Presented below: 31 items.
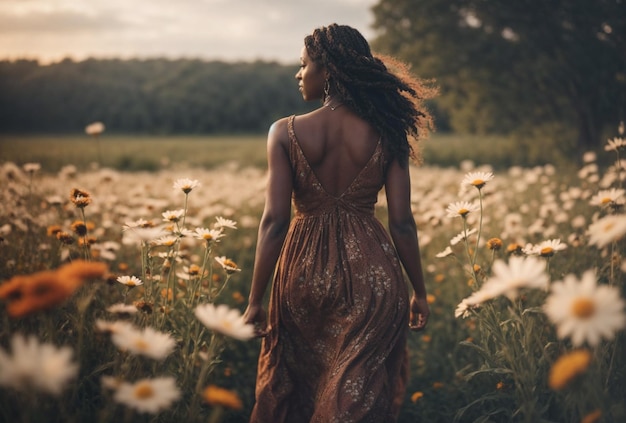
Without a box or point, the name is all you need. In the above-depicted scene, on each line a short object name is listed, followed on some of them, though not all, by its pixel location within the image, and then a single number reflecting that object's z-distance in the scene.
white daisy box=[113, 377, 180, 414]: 1.29
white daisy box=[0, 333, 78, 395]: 1.07
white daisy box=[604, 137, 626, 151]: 3.28
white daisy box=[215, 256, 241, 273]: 2.46
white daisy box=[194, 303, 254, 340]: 1.49
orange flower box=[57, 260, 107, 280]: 1.40
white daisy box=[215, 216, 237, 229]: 2.68
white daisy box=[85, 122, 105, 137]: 5.58
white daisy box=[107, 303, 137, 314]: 1.84
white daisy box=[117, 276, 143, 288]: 2.29
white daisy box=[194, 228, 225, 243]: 2.47
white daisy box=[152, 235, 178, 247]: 2.55
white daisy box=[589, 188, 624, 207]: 2.98
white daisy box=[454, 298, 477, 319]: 2.40
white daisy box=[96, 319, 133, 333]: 1.55
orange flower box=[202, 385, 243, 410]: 1.21
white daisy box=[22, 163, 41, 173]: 3.76
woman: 2.29
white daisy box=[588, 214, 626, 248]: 1.40
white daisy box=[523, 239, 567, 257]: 2.59
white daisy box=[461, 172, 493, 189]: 2.73
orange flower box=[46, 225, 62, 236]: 2.89
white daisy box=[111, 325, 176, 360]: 1.40
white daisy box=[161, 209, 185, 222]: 2.65
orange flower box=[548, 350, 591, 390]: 1.16
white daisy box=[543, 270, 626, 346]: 1.19
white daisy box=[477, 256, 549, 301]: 1.47
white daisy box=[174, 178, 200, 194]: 2.64
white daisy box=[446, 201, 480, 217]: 2.77
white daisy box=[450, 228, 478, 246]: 2.76
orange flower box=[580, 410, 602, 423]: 1.29
